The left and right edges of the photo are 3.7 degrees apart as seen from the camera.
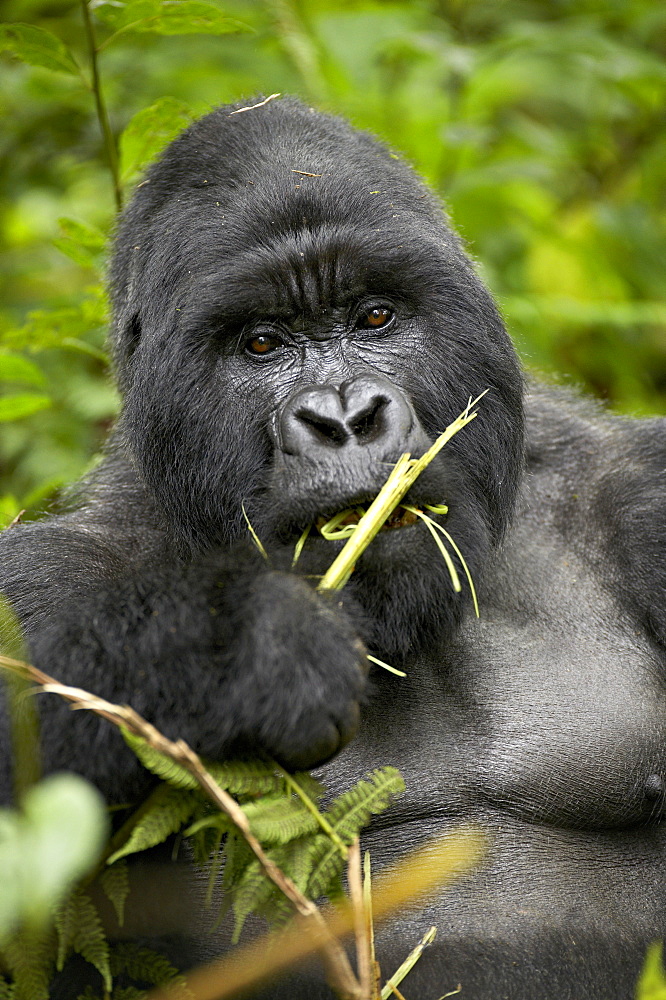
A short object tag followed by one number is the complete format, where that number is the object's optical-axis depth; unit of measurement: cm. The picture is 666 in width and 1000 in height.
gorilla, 580
